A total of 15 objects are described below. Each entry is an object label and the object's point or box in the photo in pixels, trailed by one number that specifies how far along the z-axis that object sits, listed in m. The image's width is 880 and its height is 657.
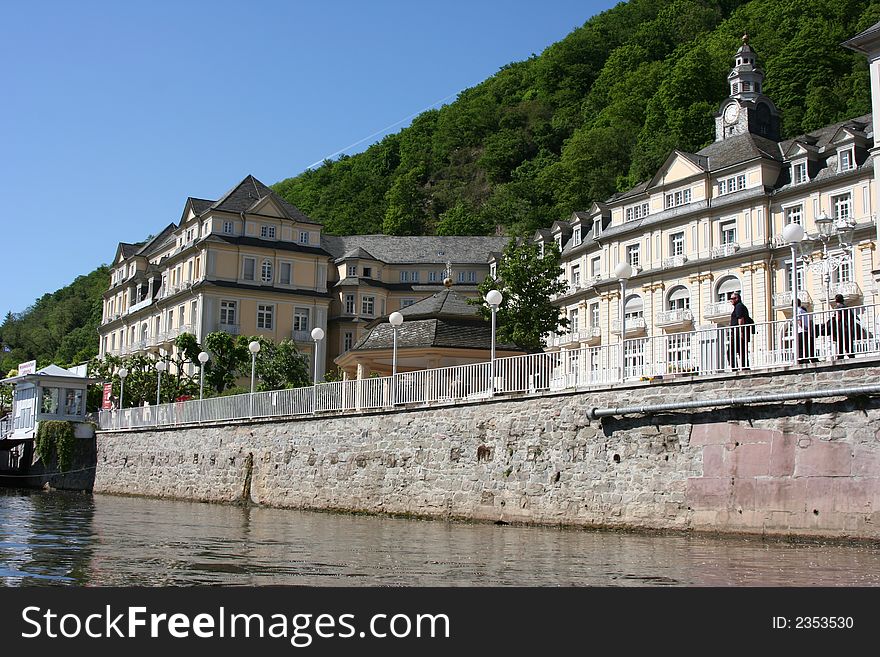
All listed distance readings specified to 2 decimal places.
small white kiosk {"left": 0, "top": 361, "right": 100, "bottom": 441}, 45.81
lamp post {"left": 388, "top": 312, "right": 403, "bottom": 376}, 24.81
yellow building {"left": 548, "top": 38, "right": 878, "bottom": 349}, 47.25
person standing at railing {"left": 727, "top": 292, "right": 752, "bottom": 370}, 16.91
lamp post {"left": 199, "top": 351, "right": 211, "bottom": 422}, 35.78
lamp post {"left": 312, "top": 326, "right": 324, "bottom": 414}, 27.31
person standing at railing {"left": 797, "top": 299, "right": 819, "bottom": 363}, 15.83
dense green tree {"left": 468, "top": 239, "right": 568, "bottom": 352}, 38.88
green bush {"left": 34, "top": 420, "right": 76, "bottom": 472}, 43.29
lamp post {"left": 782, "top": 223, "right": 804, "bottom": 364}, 16.78
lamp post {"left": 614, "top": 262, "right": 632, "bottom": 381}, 19.02
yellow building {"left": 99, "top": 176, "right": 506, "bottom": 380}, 66.81
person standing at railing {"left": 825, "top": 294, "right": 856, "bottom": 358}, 15.73
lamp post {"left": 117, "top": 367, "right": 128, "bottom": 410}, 41.85
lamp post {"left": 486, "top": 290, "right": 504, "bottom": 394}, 20.73
